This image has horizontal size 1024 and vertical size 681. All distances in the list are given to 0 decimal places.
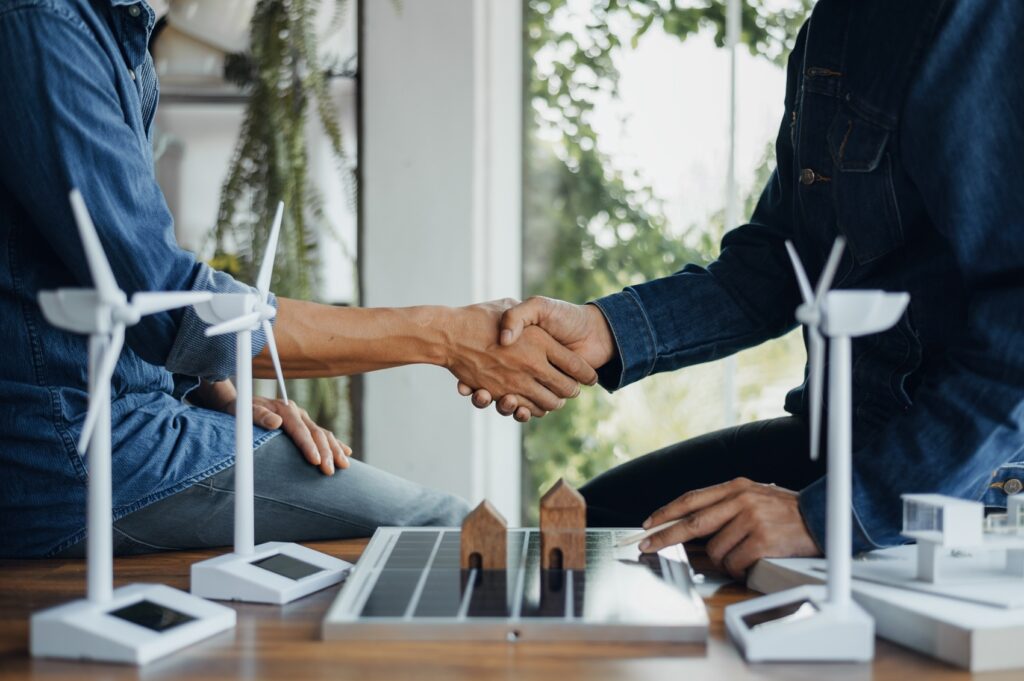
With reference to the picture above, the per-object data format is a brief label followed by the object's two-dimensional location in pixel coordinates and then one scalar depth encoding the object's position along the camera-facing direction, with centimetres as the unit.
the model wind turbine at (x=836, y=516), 97
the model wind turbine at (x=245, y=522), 114
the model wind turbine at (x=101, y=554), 96
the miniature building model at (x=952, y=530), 105
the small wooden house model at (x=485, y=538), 120
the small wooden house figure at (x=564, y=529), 121
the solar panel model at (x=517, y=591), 103
